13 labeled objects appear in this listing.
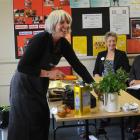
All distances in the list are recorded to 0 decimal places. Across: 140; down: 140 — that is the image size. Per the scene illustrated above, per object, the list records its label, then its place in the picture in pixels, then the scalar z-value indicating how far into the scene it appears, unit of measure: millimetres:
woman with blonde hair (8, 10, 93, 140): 2506
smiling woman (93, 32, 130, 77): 4492
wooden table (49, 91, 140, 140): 2395
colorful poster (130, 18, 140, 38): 4859
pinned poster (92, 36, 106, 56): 4797
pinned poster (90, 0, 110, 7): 4723
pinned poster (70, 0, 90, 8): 4682
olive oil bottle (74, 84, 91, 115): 2422
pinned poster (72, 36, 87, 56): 4770
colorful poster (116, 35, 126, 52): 4855
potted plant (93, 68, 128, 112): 2460
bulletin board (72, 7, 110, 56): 4730
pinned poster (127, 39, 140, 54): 4871
